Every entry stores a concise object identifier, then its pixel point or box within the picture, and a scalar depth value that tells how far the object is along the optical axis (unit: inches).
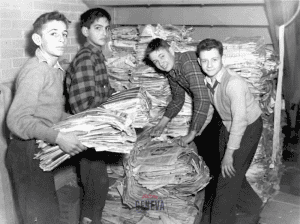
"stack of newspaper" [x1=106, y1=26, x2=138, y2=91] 118.7
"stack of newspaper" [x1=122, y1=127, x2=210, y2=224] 89.2
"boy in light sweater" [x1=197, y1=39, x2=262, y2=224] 82.4
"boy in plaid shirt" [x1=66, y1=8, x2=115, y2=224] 83.8
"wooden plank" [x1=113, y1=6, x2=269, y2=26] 100.8
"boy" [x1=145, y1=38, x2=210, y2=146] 93.9
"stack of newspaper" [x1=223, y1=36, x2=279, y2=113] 103.2
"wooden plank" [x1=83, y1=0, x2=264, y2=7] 93.4
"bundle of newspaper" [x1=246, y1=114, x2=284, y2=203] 110.7
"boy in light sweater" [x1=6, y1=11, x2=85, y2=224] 64.4
